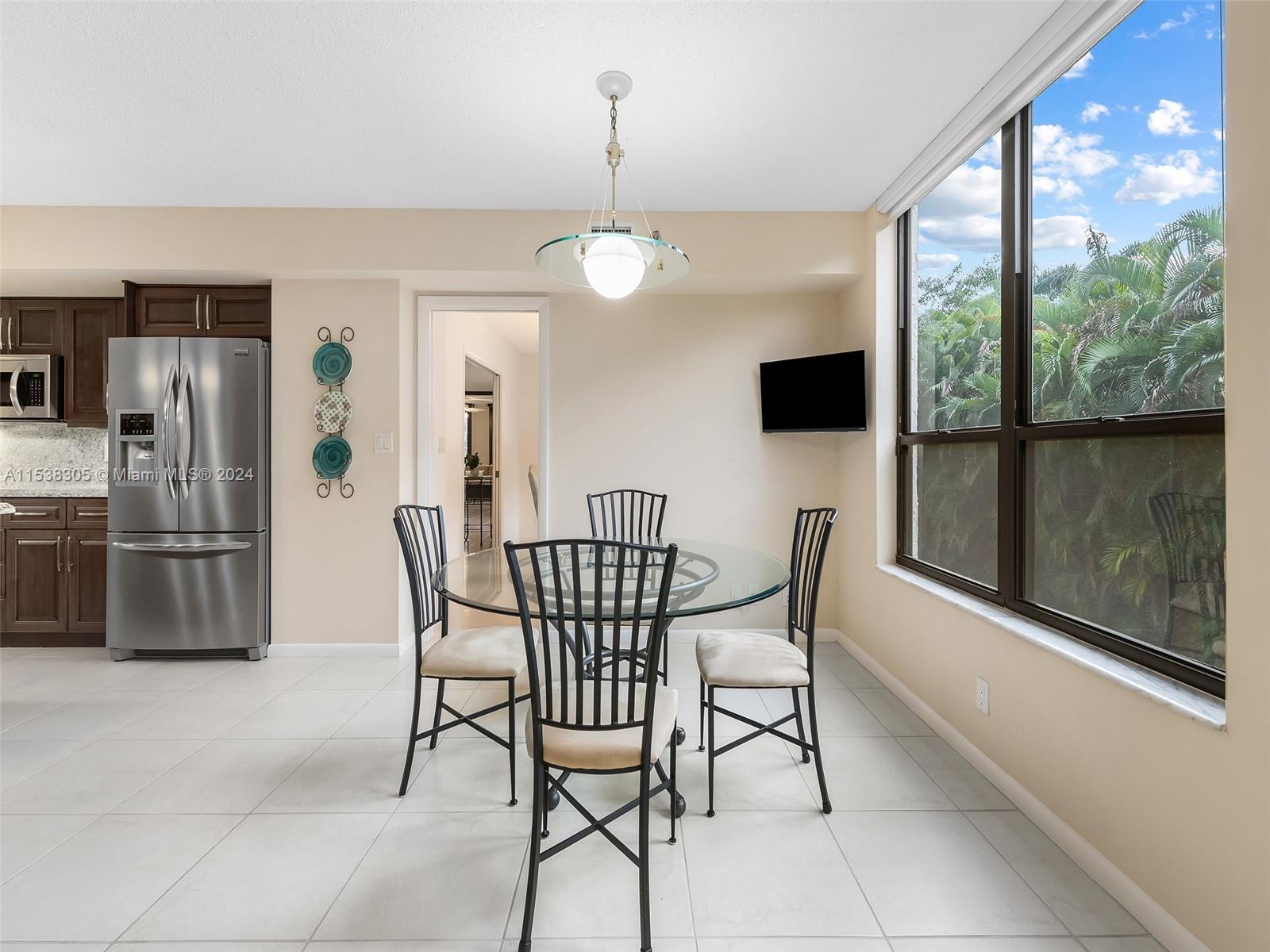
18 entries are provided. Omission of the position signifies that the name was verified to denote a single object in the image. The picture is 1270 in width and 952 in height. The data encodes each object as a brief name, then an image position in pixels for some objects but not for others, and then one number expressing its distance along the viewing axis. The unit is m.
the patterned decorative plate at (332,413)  3.64
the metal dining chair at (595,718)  1.47
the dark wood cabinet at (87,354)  3.90
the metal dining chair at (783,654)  2.08
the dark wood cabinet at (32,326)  3.88
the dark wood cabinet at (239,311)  3.71
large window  1.59
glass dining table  1.85
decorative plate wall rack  3.63
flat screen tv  3.46
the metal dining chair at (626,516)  3.45
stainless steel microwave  3.85
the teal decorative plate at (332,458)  3.64
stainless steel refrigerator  3.51
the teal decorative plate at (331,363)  3.63
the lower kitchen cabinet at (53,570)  3.78
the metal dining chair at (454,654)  2.16
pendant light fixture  1.99
